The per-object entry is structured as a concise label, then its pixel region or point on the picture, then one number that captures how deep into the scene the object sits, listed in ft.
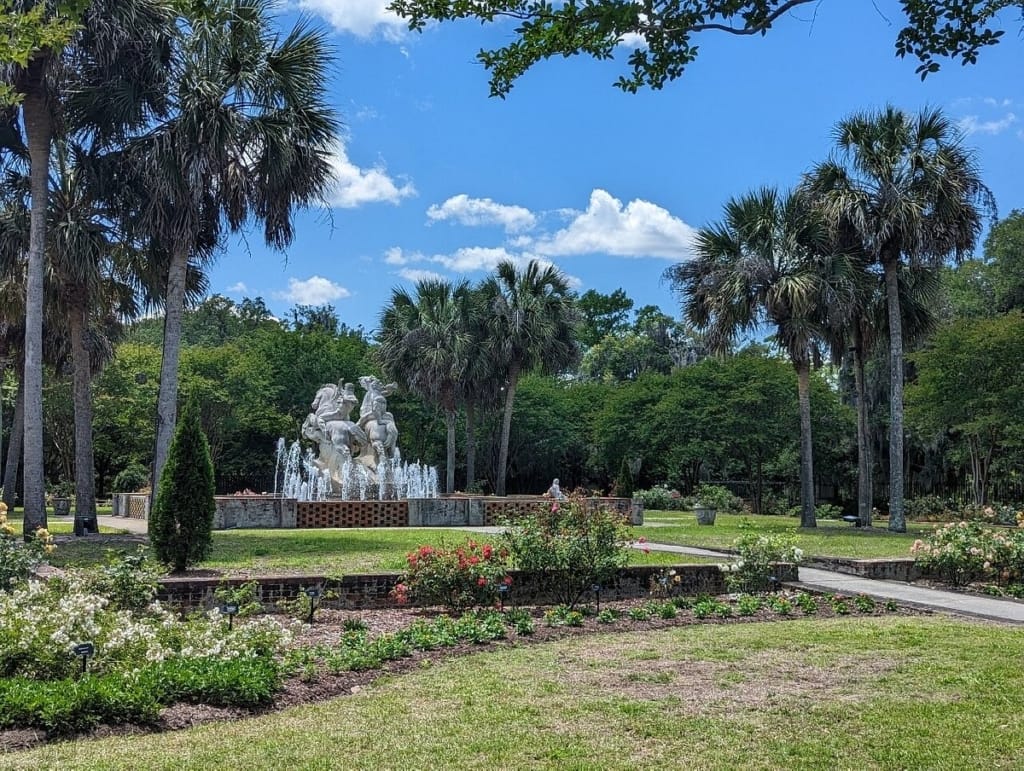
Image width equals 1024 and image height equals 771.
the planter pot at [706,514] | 72.54
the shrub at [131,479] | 106.93
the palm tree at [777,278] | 65.05
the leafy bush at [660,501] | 104.45
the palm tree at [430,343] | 97.55
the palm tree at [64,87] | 43.83
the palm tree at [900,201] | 61.98
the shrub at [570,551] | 27.55
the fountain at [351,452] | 73.15
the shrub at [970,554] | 32.07
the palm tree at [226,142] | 46.83
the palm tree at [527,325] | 97.19
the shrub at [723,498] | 93.65
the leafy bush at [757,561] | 30.73
